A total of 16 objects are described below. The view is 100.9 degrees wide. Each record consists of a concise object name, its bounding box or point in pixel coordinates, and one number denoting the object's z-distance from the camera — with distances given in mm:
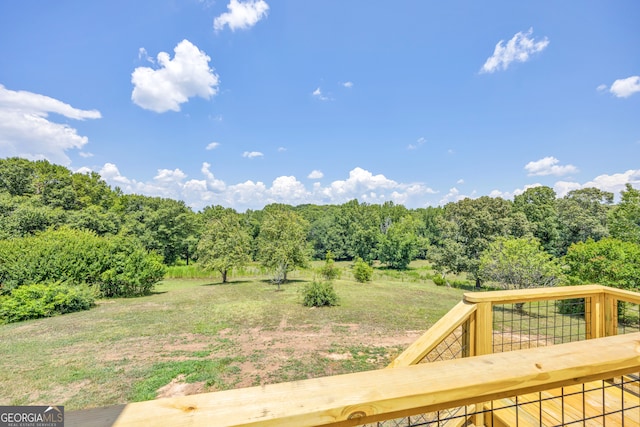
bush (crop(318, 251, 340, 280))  19136
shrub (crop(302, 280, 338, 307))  11656
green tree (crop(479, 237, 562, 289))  10789
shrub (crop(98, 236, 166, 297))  13766
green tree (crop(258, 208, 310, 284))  16953
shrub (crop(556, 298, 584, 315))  9492
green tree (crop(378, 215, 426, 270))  29312
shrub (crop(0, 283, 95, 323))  9562
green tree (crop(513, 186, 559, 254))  21172
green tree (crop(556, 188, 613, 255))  20234
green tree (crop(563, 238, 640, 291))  8875
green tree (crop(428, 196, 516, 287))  18250
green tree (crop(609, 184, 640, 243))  14094
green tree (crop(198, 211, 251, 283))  18047
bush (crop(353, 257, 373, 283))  19828
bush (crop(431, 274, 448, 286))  19162
